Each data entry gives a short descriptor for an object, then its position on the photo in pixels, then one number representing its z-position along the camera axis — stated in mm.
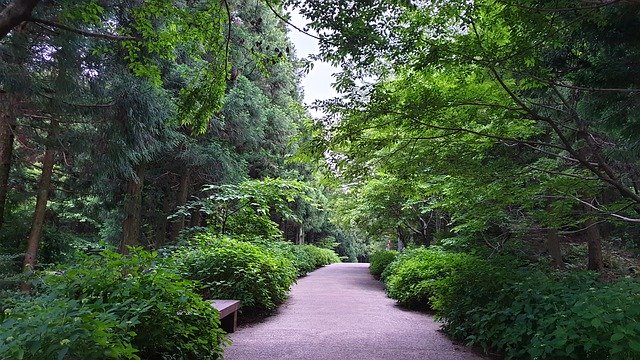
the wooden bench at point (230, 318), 5362
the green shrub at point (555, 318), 2777
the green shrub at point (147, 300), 2922
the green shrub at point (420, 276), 7688
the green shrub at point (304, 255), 9625
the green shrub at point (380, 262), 15723
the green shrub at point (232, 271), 6367
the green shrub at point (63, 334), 1960
